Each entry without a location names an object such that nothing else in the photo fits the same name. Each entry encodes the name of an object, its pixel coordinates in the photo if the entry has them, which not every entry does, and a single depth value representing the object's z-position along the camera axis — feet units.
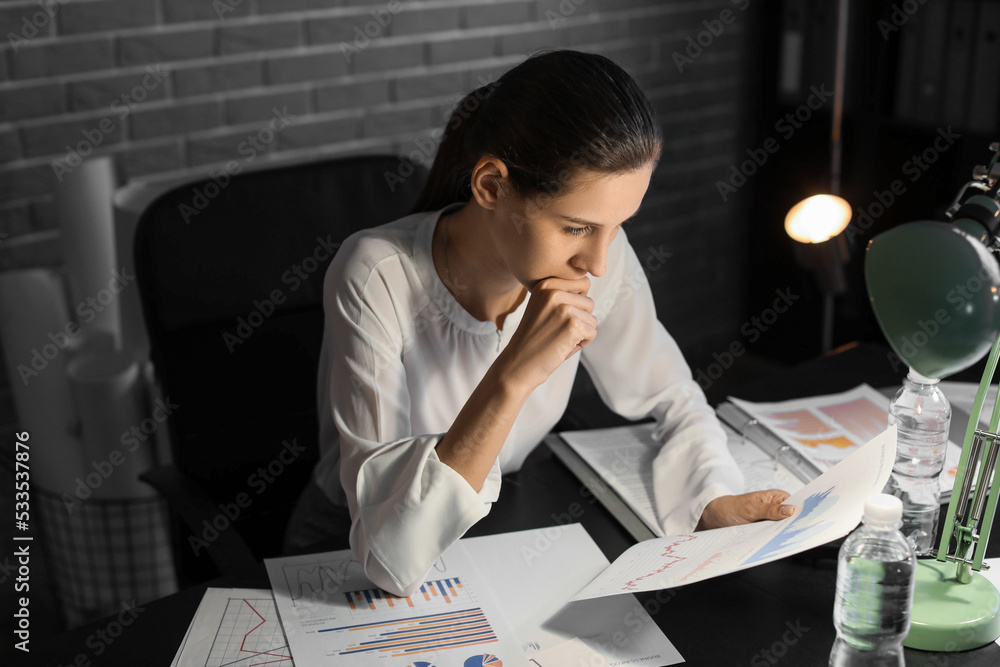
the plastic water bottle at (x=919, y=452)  3.76
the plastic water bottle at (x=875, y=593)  2.94
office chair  4.54
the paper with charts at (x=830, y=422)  4.31
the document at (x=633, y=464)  4.03
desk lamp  2.80
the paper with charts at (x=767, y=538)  3.15
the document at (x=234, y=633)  3.14
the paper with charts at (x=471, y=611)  3.19
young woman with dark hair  3.60
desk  3.18
